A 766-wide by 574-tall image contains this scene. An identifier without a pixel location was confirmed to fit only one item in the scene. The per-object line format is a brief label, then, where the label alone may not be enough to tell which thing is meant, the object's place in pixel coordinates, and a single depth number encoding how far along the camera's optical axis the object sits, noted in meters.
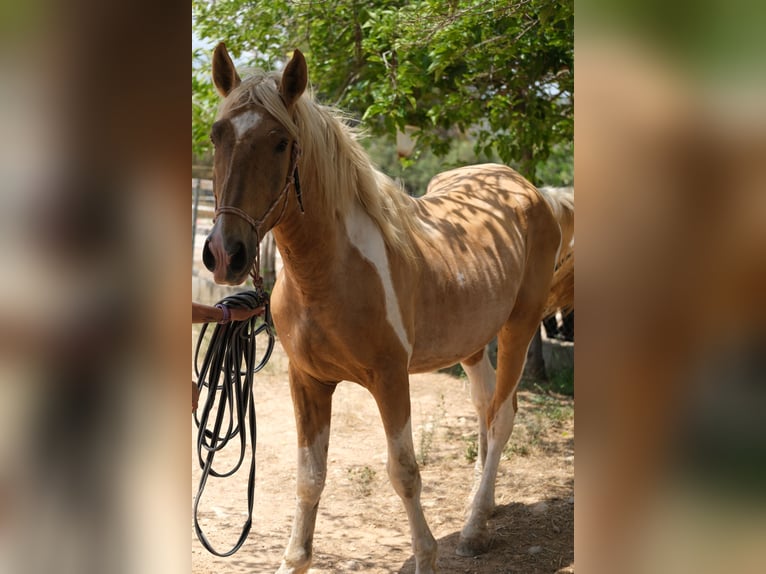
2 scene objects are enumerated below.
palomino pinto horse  2.29
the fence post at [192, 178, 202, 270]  9.88
